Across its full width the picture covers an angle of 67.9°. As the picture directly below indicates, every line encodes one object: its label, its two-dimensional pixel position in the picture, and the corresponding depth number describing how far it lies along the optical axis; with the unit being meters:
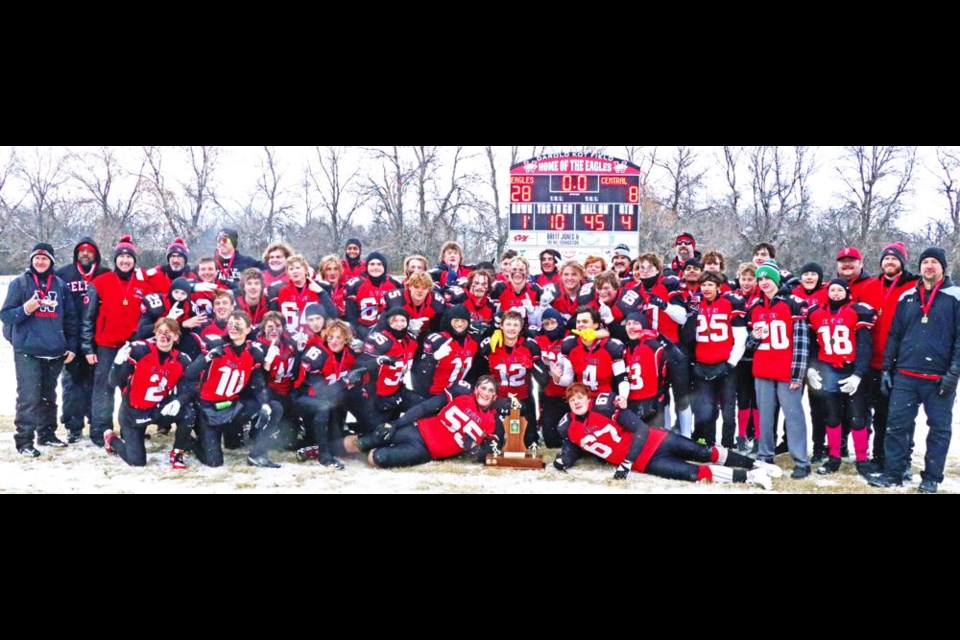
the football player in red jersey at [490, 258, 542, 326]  7.34
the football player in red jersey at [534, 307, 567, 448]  6.78
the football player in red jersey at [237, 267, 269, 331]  6.86
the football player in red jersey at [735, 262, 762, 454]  6.92
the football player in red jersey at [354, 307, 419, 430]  6.75
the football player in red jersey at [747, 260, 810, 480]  6.37
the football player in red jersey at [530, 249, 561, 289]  8.24
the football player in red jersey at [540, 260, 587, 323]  7.37
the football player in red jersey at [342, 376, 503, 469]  6.46
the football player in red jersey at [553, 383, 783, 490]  6.09
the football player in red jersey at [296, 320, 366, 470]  6.62
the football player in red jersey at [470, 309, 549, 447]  6.75
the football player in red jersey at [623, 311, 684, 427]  6.69
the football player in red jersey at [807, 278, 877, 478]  6.26
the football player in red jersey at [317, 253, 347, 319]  7.78
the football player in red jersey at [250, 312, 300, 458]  6.57
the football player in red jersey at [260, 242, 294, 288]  7.57
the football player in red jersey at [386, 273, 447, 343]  6.98
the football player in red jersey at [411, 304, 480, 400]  6.81
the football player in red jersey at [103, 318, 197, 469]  6.36
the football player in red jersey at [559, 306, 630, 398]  6.51
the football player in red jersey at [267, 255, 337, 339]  7.16
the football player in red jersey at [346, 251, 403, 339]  7.58
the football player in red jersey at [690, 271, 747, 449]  6.77
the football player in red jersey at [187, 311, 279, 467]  6.40
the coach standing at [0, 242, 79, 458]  6.67
